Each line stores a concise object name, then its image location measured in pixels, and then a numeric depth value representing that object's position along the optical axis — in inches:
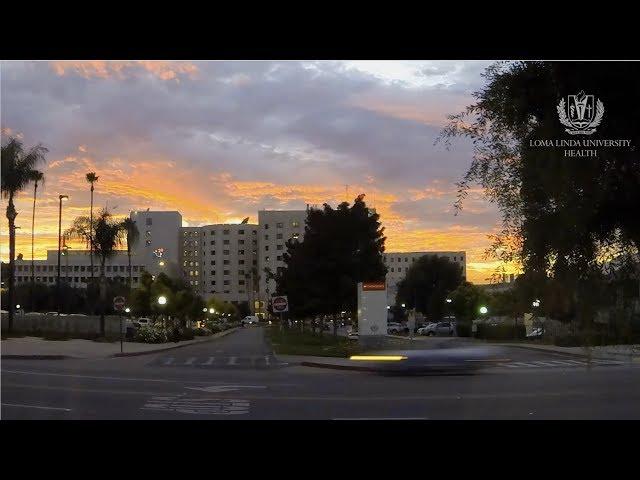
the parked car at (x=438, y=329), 2210.9
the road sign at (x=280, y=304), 1176.2
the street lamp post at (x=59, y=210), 1161.8
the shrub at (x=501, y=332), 1731.1
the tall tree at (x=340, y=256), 1679.4
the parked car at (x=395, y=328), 2632.9
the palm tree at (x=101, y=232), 1973.4
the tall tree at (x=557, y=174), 422.6
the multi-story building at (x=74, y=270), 3954.2
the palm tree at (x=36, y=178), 1455.3
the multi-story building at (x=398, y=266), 3608.0
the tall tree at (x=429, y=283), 3189.0
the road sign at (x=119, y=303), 1283.2
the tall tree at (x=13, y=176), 1250.2
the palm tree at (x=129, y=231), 2076.4
